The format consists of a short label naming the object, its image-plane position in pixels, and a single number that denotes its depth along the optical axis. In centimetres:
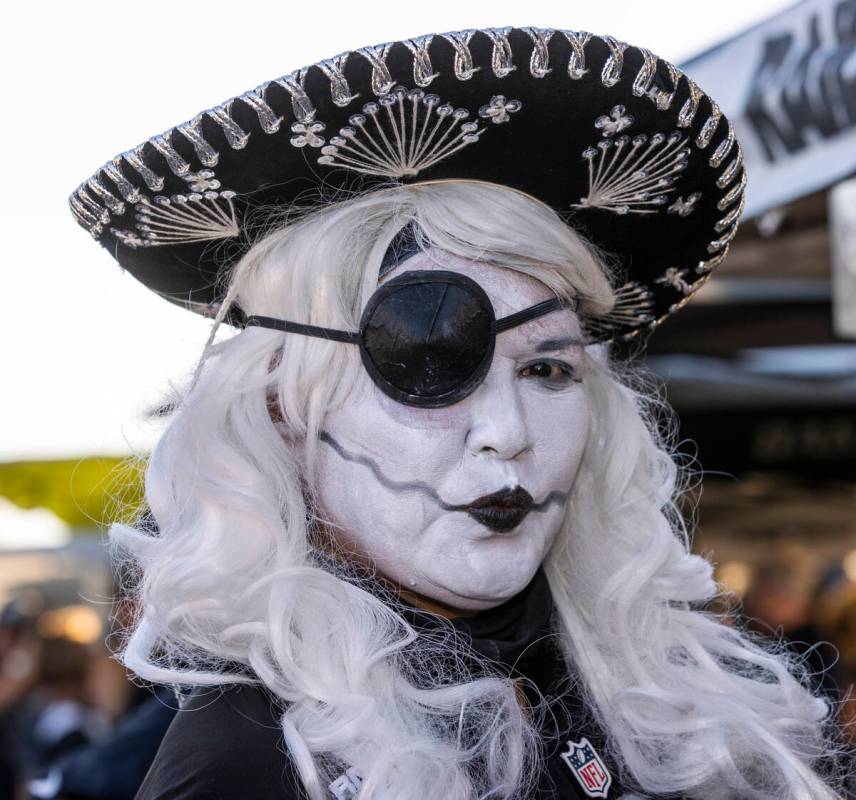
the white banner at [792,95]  280
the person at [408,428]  153
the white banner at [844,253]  325
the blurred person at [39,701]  489
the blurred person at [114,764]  316
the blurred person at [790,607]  535
